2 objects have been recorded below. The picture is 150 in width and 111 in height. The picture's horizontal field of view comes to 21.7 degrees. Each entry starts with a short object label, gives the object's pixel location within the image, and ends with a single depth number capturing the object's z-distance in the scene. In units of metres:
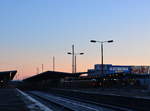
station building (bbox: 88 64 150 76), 160.25
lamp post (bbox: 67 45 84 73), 85.75
